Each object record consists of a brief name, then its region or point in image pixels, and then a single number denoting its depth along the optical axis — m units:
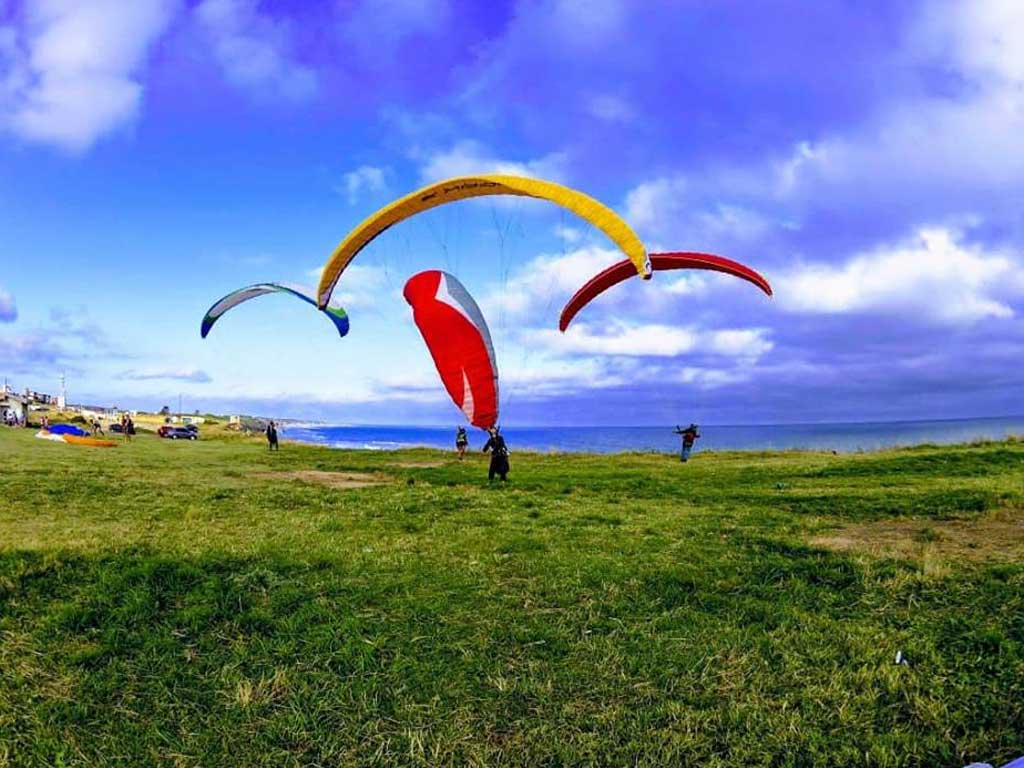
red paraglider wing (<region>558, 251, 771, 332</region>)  17.92
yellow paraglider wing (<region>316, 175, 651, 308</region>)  12.80
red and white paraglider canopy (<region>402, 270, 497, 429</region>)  17.78
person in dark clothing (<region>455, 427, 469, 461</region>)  33.16
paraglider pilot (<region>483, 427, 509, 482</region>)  19.81
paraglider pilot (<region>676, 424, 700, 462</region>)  29.94
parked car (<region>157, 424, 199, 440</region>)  59.72
